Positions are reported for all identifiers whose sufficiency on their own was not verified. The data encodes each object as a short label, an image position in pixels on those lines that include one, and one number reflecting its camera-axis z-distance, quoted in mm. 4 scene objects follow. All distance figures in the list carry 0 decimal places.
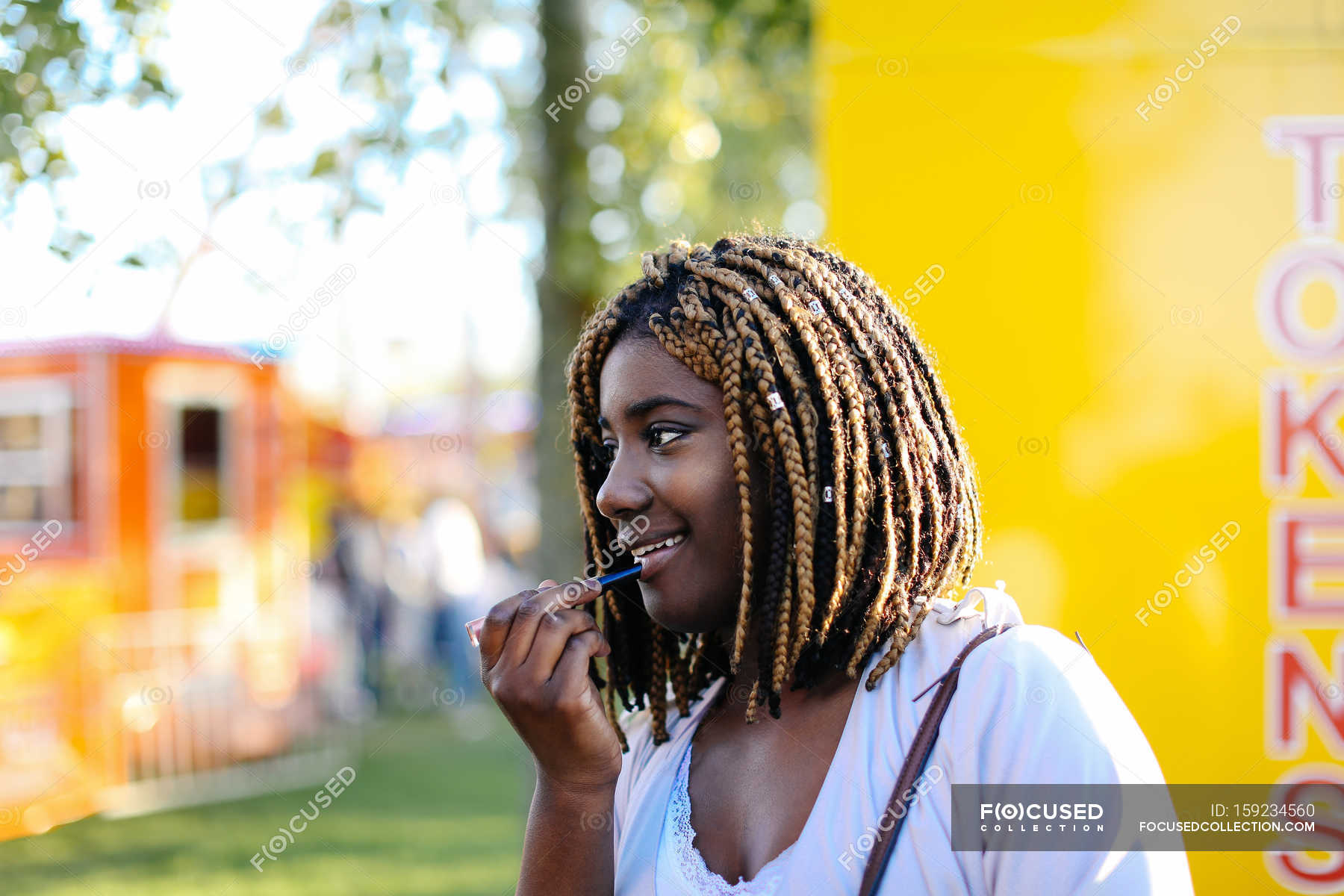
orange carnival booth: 6633
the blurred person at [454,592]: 10789
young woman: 1723
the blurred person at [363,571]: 11336
